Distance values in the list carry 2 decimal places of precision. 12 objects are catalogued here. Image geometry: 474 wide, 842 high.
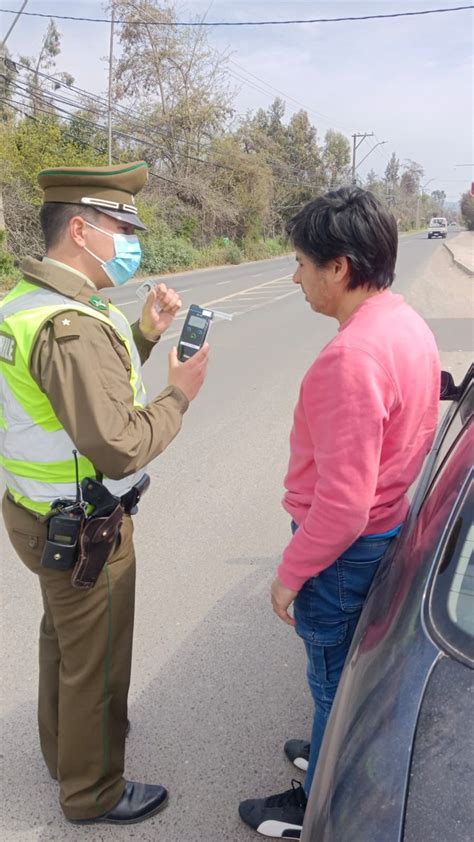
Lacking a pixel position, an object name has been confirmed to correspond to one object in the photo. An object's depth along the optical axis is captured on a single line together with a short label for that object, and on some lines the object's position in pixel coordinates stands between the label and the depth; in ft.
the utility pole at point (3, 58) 58.83
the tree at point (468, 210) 307.17
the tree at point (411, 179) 416.05
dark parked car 3.39
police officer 5.90
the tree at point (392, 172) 390.62
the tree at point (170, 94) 126.52
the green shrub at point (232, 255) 121.19
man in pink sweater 5.25
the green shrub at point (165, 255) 97.04
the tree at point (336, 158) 218.18
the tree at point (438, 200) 529.04
